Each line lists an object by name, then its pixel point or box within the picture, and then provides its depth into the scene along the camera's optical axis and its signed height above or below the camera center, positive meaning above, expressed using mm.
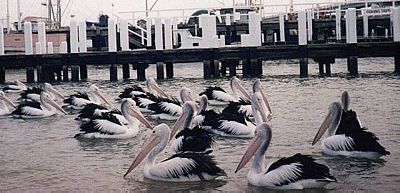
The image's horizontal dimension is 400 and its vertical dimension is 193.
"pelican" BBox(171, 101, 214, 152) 9297 -1087
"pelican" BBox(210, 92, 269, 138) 11547 -1054
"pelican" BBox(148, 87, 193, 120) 14469 -948
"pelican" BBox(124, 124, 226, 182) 8047 -1237
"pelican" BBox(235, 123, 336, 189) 7434 -1264
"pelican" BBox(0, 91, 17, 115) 17281 -968
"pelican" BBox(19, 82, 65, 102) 19436 -778
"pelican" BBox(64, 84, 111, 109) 17498 -864
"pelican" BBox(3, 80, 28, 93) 25109 -763
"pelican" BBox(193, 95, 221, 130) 12034 -1025
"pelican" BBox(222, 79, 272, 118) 12516 -911
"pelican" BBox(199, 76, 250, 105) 17047 -839
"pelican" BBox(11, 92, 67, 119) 16172 -1008
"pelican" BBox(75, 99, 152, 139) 12062 -1086
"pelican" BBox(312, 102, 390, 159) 9047 -1113
